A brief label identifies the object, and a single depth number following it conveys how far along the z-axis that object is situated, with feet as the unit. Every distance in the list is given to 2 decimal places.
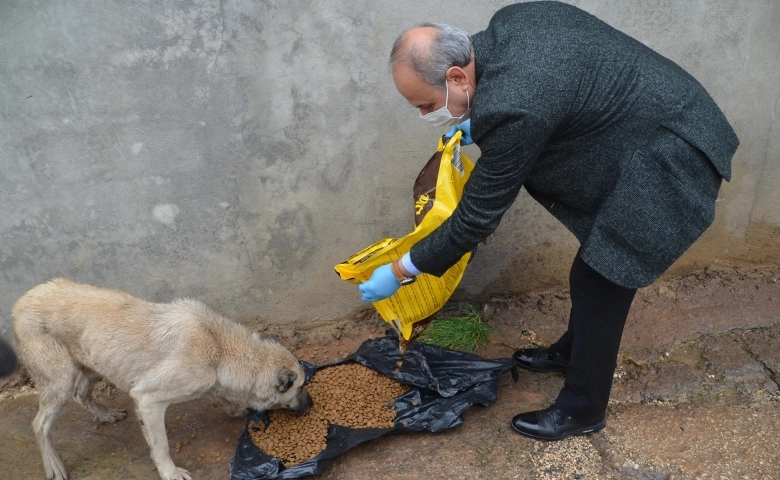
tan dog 11.27
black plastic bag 11.60
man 8.01
